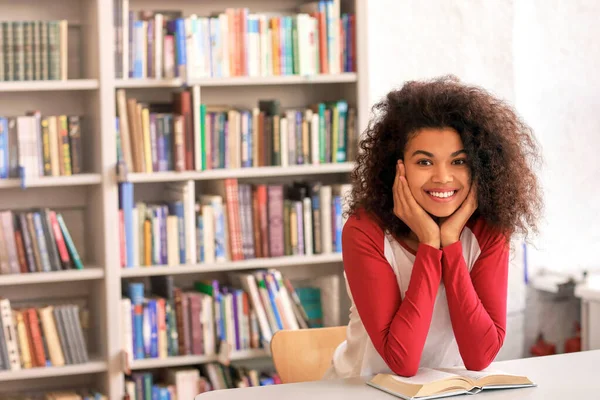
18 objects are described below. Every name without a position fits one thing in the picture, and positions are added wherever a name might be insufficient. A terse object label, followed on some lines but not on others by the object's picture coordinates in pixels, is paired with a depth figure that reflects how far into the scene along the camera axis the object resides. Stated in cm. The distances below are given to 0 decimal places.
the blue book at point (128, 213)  313
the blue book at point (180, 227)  325
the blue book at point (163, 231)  323
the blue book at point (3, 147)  307
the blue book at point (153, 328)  322
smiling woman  187
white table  171
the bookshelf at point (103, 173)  309
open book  169
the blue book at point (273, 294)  333
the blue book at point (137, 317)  320
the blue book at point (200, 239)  327
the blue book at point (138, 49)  315
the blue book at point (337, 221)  343
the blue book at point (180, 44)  317
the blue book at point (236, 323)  332
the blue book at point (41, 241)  311
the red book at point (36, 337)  311
